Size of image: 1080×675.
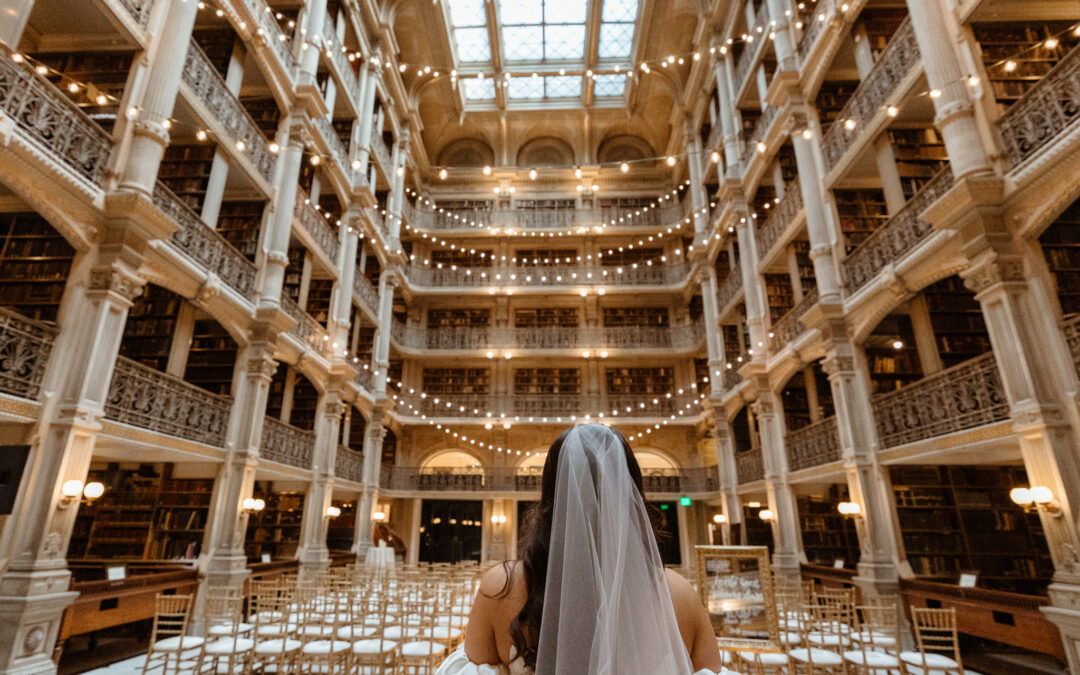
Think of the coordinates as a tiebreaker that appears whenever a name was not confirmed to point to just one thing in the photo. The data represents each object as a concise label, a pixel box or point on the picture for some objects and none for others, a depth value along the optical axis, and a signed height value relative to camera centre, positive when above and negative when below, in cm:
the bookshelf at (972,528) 783 -2
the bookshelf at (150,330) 841 +280
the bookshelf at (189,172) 882 +527
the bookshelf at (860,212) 977 +516
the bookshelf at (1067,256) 629 +284
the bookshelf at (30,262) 665 +297
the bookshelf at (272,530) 1171 +0
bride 156 -17
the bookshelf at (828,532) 1084 -9
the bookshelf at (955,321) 810 +278
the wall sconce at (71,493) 542 +34
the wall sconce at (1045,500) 511 +22
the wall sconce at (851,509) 827 +25
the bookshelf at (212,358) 968 +279
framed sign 490 -60
